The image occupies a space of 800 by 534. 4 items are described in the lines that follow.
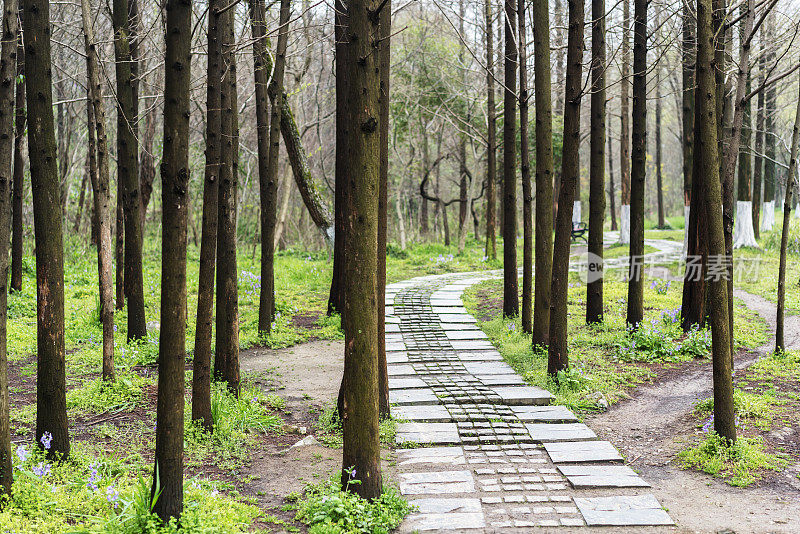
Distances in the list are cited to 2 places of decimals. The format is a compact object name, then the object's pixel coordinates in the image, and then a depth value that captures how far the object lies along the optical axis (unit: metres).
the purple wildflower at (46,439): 4.72
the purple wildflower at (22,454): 4.40
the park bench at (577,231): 23.89
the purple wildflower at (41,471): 4.34
